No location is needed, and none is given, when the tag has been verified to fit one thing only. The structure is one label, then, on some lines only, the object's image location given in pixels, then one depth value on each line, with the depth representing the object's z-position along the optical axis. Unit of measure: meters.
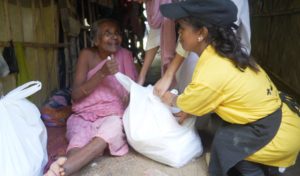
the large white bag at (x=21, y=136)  1.52
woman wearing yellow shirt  1.57
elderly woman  2.05
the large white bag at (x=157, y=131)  1.92
